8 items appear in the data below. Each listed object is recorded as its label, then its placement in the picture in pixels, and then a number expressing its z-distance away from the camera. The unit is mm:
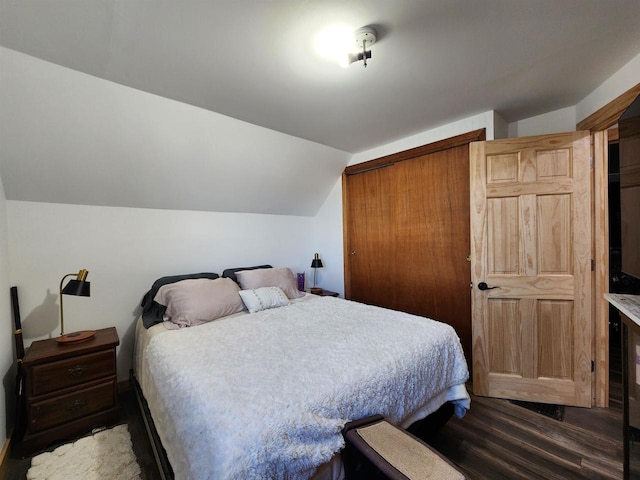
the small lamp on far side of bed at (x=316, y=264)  3568
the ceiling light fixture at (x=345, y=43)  1378
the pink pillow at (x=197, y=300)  2156
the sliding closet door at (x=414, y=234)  2609
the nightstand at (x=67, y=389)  1723
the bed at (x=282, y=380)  959
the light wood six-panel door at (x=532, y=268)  2080
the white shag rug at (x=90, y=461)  1533
